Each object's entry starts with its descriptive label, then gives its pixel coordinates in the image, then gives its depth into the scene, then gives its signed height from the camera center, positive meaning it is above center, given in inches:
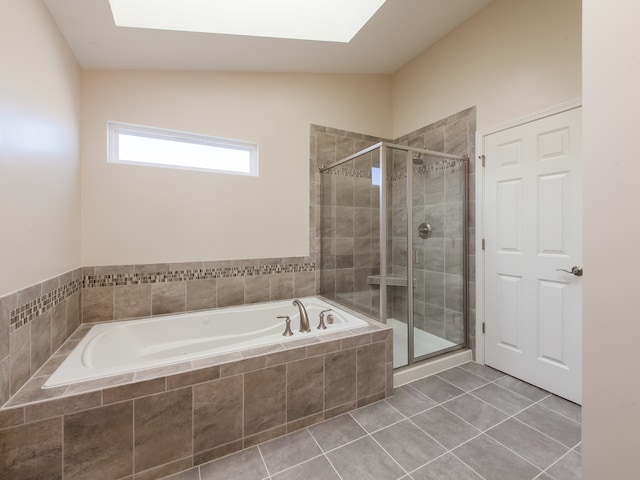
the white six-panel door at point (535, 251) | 74.4 -5.1
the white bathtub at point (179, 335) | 57.1 -27.9
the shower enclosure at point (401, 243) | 91.5 -3.0
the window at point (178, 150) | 87.4 +29.2
